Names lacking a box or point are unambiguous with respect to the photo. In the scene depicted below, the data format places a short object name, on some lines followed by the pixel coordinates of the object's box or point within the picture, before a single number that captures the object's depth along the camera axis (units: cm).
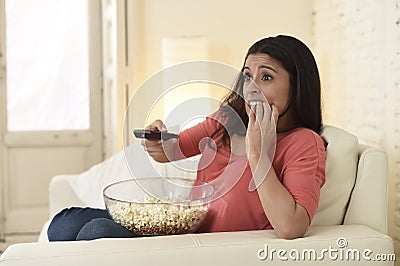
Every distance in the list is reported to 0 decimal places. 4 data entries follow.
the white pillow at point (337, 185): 269
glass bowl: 259
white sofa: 243
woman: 250
